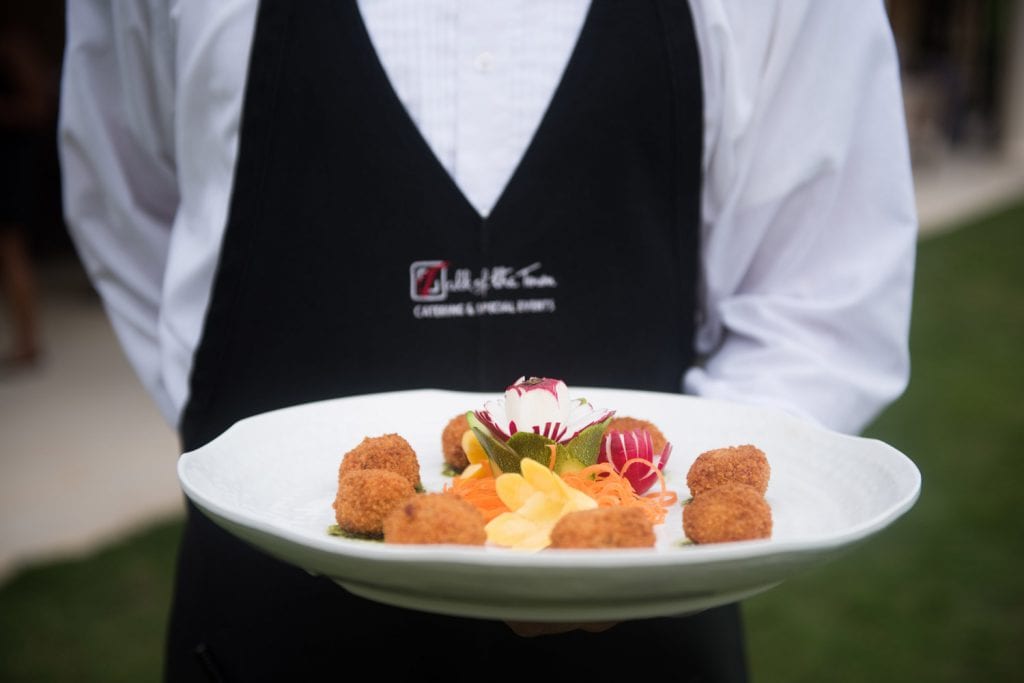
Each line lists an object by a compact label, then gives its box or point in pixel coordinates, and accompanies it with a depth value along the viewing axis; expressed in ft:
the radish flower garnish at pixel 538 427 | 3.75
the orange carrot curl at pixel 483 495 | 3.76
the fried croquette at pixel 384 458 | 3.84
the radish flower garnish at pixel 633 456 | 3.90
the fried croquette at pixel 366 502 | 3.53
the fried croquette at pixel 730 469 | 3.67
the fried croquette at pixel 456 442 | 4.18
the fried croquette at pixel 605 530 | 3.24
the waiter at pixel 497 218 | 4.67
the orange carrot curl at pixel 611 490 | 3.76
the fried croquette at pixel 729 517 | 3.39
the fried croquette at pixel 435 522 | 3.23
